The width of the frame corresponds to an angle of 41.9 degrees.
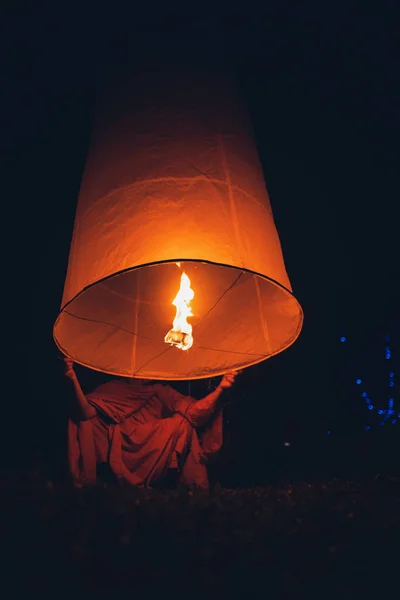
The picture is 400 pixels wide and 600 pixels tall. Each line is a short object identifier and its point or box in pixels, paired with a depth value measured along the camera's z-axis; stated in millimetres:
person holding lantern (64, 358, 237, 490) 3760
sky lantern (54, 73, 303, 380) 2682
